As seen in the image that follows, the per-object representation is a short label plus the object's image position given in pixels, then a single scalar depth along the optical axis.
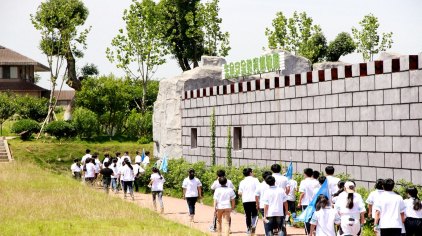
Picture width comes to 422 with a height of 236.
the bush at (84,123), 55.03
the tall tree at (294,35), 63.28
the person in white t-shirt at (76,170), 34.88
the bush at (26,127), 54.18
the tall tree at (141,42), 63.22
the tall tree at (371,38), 64.19
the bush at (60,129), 53.78
